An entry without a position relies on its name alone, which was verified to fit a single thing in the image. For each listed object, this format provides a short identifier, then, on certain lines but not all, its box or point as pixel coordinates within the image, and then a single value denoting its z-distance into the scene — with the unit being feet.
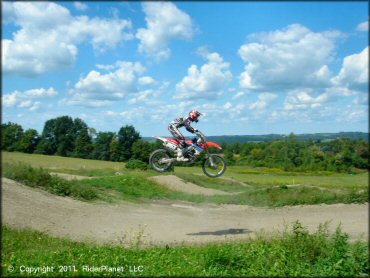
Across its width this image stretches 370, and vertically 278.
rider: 28.71
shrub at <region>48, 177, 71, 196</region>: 85.71
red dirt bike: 30.76
